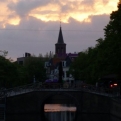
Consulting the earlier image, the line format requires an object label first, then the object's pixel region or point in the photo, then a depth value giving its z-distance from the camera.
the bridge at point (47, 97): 75.81
